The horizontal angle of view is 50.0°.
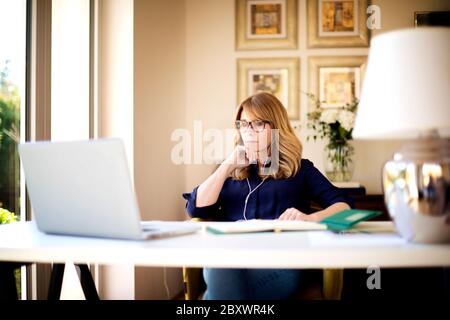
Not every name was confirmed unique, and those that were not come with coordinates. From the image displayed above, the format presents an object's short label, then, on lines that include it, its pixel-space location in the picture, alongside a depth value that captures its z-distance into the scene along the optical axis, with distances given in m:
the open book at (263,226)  1.19
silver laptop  1.03
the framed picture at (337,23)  3.30
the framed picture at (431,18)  3.21
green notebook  1.16
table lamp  0.99
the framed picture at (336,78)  3.31
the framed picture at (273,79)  3.36
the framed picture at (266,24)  3.35
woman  1.89
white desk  0.92
